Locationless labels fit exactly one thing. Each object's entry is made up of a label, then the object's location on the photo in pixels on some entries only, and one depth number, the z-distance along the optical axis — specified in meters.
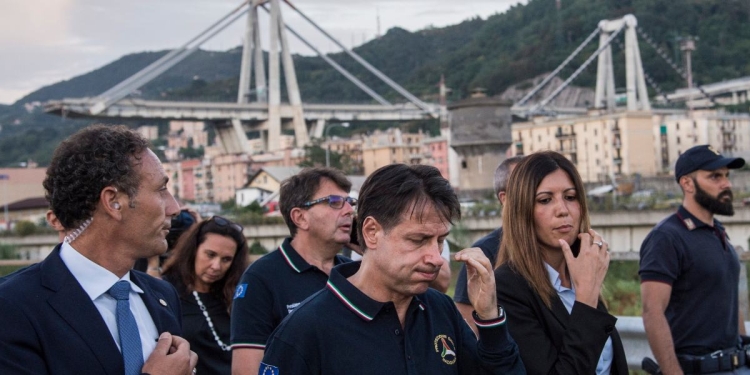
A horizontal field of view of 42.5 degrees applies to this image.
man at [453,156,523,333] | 3.62
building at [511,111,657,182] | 81.62
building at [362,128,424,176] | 92.88
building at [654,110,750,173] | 89.25
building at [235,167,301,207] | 70.25
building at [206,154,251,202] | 99.88
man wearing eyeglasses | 3.90
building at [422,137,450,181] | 90.19
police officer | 4.49
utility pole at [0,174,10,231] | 53.56
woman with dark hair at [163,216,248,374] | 4.81
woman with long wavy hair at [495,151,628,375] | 3.12
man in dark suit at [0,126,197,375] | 2.53
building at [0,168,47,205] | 81.62
